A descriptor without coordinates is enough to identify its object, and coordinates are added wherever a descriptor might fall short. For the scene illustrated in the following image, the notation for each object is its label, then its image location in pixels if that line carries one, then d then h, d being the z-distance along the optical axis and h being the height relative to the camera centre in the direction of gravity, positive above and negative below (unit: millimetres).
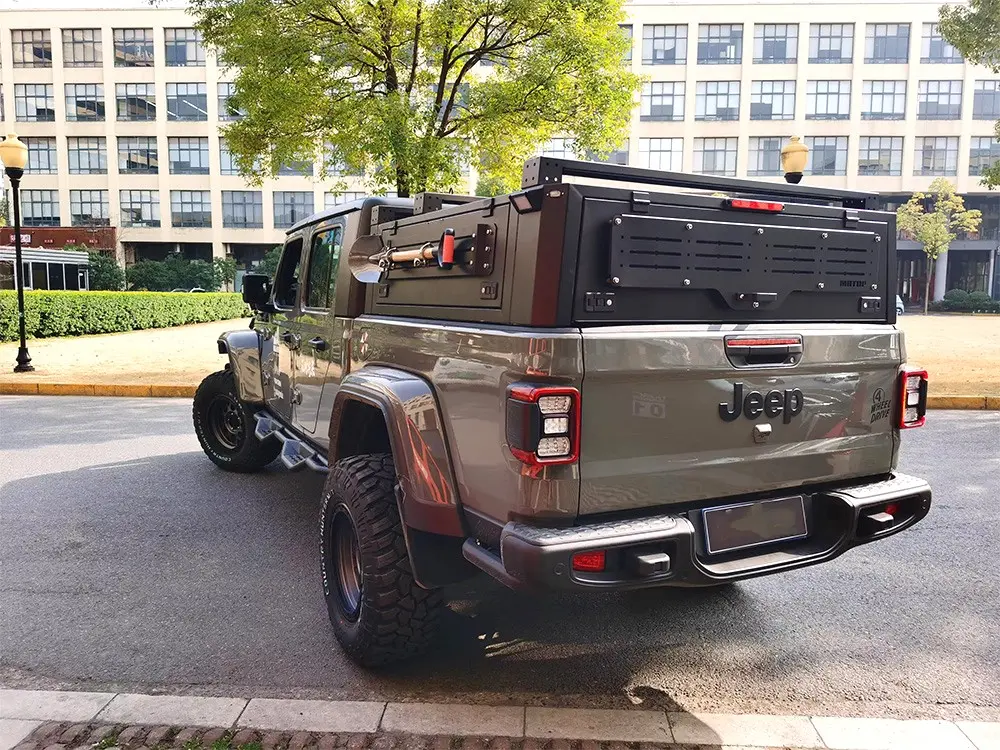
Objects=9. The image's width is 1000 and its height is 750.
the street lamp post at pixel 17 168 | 12695 +1930
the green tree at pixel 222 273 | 54344 +1002
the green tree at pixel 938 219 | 48031 +5038
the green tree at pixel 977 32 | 13336 +4758
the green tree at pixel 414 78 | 11227 +3287
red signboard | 55438 +3390
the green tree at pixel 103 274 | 51062 +731
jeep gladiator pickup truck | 2600 -389
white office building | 52031 +12471
